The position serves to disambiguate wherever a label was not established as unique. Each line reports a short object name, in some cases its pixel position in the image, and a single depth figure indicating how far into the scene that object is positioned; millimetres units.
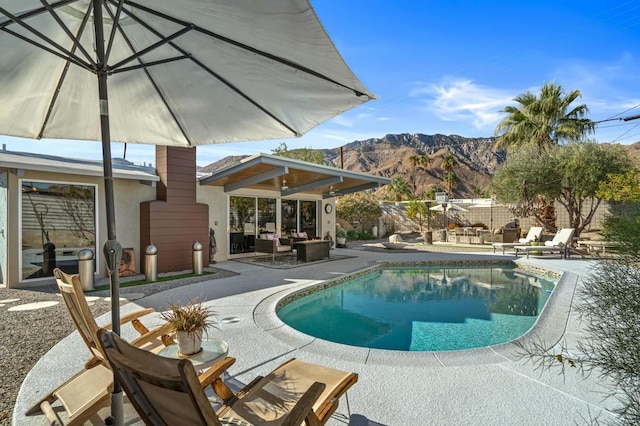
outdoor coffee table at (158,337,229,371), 2455
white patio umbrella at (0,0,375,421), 2059
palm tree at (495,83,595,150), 17250
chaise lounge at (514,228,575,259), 12031
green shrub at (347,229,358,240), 20620
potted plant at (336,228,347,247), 16281
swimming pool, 5359
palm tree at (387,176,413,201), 37469
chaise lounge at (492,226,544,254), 14133
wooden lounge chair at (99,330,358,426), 1398
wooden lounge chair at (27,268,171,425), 2268
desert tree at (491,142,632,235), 14281
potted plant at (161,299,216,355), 2529
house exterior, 7477
